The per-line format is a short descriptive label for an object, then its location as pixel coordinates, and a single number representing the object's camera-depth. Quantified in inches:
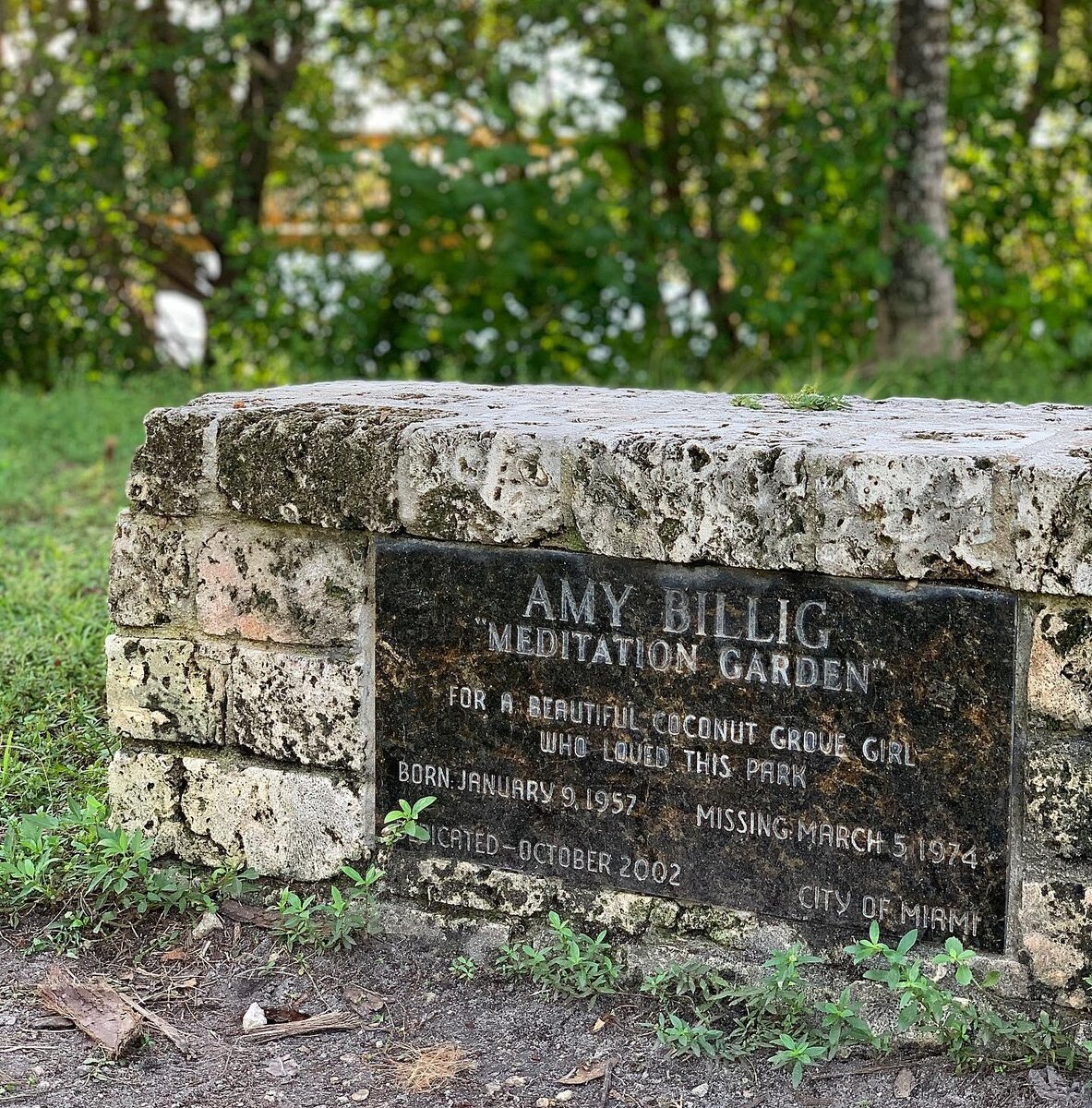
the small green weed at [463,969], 108.8
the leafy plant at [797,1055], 93.0
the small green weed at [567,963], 104.0
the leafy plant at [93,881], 115.1
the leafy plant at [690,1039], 98.0
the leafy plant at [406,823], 108.6
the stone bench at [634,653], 92.9
